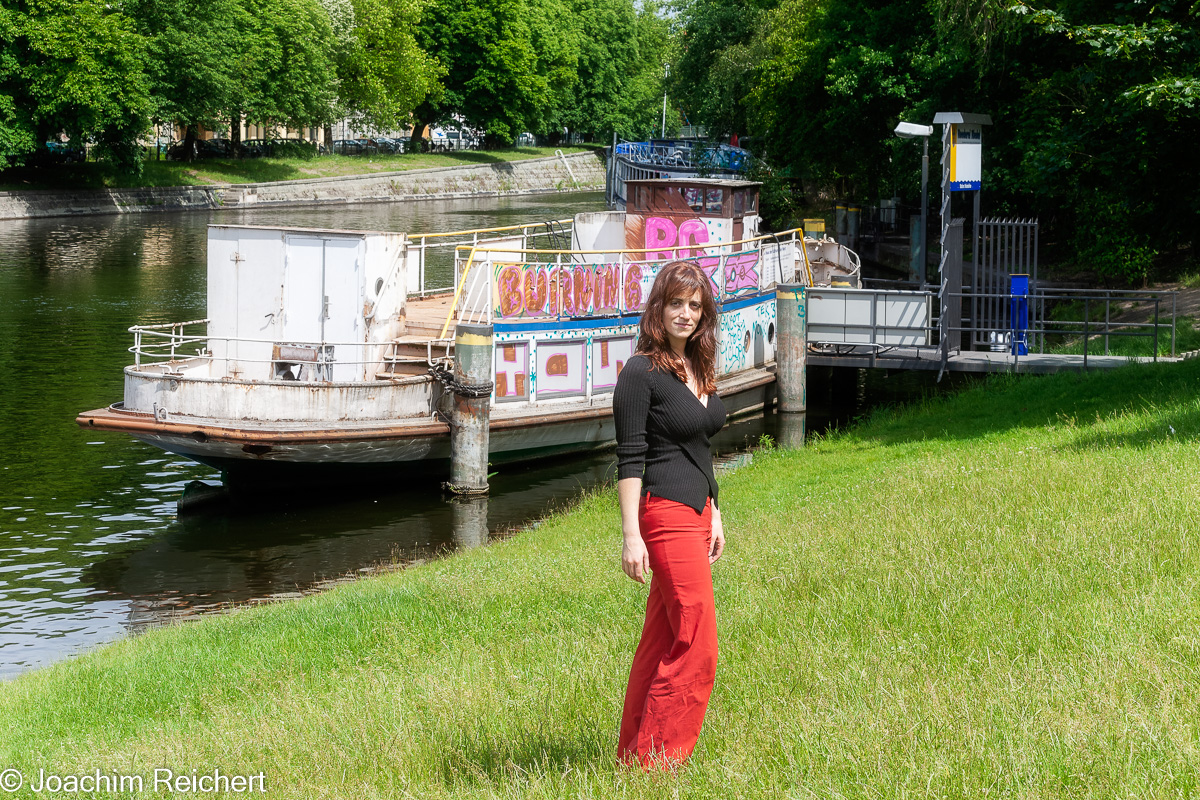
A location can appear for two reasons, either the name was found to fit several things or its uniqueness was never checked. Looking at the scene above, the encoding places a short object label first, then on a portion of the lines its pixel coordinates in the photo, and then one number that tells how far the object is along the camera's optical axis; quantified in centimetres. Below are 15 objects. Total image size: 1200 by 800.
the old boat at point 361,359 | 1709
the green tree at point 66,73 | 5872
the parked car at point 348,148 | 9312
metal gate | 2191
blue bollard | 2166
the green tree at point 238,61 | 6681
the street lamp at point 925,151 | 2414
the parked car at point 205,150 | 7825
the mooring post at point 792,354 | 2370
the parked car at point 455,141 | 10612
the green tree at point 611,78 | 12850
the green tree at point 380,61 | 8519
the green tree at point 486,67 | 10019
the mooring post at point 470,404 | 1809
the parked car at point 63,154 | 6825
